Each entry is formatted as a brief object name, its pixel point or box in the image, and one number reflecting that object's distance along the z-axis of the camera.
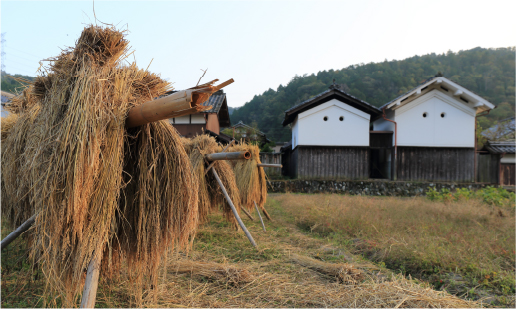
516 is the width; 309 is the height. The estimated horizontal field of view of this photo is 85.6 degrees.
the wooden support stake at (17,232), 2.52
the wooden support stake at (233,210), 5.14
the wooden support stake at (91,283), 1.98
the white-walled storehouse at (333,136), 14.79
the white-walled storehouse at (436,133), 14.34
